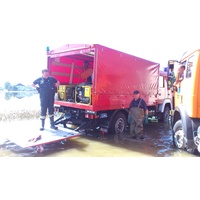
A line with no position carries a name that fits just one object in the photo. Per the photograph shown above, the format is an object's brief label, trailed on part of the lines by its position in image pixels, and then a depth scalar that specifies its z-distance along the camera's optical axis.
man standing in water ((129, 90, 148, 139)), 6.23
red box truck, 5.82
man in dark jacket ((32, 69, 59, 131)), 5.79
